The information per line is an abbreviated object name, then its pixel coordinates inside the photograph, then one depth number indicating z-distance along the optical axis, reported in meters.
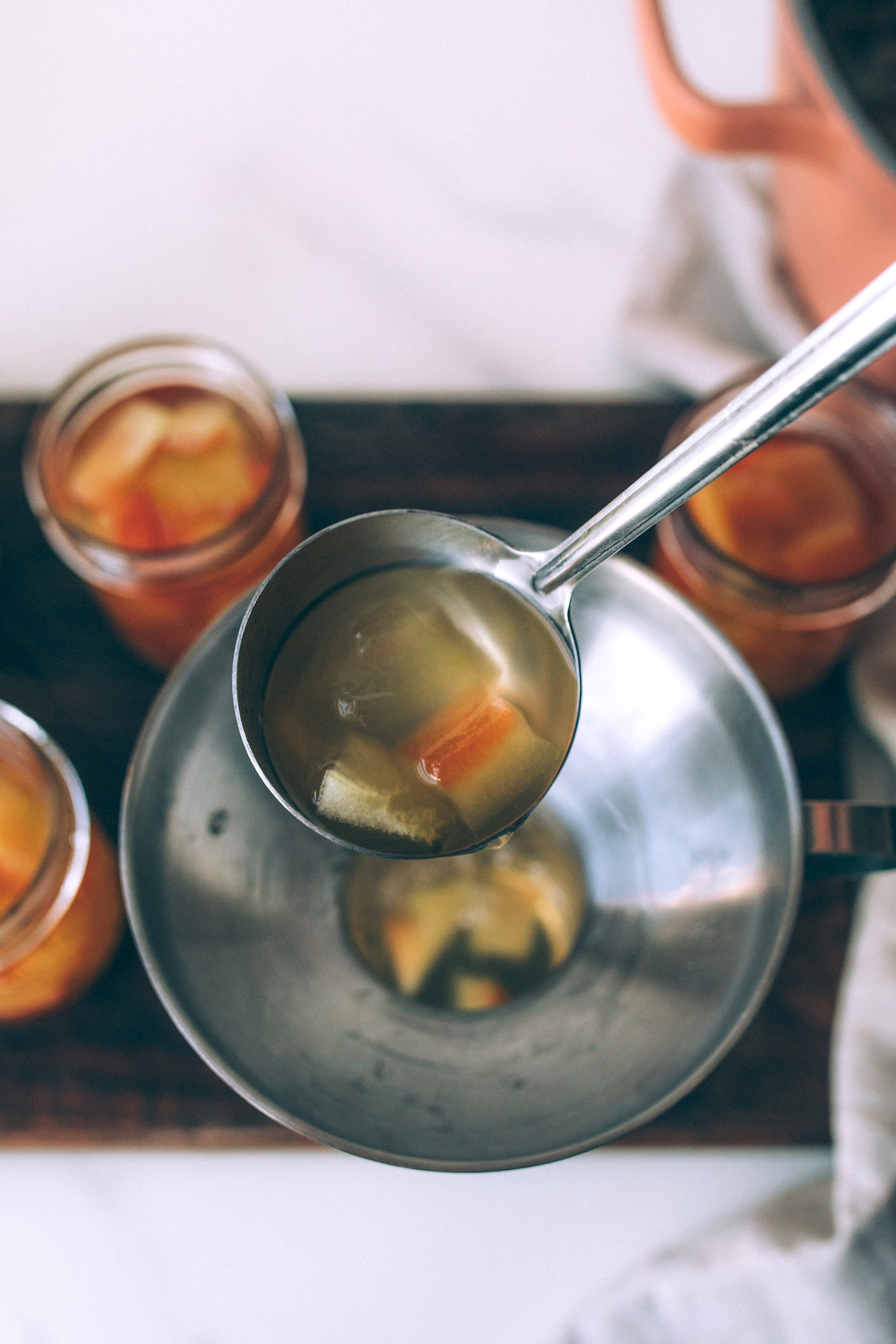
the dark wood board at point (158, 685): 0.63
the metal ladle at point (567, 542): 0.37
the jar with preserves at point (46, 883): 0.58
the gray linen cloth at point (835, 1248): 0.60
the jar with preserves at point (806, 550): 0.63
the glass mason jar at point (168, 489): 0.63
